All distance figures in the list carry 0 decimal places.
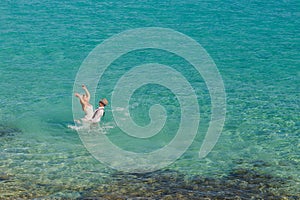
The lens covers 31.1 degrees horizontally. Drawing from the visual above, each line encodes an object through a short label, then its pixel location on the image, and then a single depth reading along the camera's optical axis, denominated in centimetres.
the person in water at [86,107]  2220
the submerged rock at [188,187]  1675
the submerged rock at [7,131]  2172
